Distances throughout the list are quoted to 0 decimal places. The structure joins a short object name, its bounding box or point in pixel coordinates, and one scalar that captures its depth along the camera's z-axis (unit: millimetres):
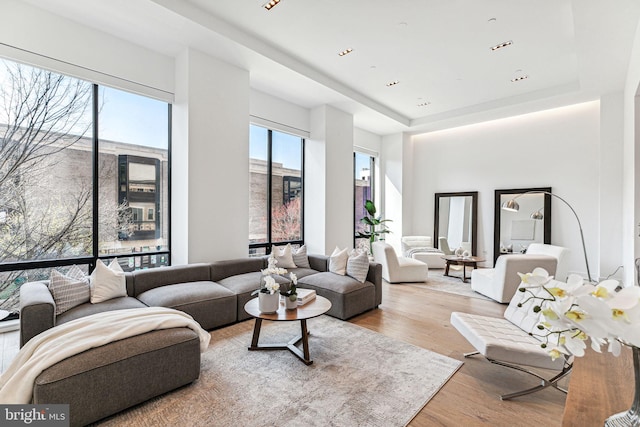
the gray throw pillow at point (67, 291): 2791
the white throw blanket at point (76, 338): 1794
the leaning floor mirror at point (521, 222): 6414
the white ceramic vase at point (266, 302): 2844
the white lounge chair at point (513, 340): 2215
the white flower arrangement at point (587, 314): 795
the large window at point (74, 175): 3355
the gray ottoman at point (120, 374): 1824
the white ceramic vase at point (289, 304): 2938
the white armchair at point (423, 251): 7025
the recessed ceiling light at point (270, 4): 3367
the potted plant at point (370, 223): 7465
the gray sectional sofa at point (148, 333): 1874
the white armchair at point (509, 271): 4301
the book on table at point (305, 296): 3085
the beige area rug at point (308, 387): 2014
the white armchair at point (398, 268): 5770
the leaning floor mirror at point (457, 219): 7344
